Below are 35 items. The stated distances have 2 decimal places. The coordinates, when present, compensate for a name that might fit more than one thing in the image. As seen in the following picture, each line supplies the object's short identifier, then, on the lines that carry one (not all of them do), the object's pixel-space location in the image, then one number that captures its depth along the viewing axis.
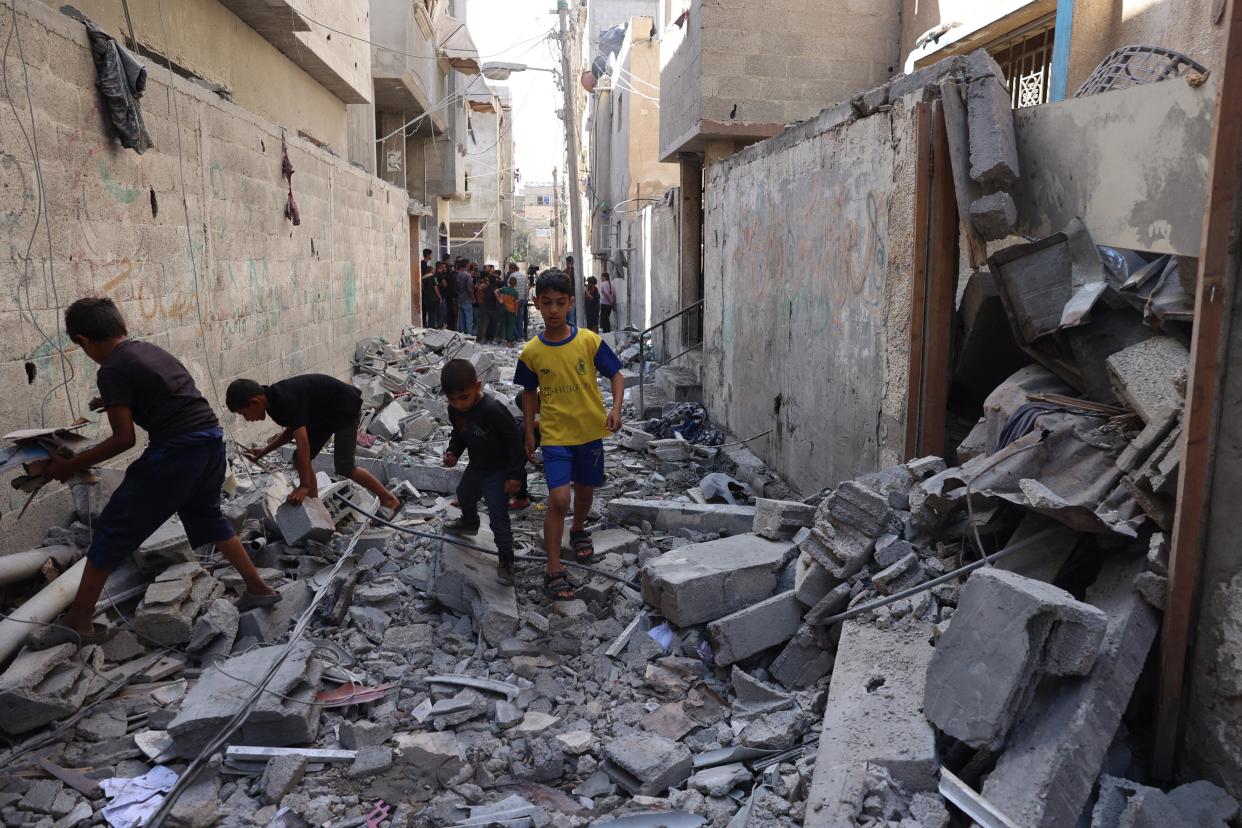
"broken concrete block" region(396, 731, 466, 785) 3.33
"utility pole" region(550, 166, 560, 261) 49.22
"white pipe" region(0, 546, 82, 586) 4.13
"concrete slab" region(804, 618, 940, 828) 2.61
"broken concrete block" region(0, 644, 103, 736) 3.39
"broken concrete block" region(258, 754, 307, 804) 3.15
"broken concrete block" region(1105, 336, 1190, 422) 3.07
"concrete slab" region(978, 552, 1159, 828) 2.40
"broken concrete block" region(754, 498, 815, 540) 4.76
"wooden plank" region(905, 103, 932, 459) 4.53
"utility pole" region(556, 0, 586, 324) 17.41
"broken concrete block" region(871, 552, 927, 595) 3.62
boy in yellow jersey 4.87
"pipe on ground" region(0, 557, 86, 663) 3.74
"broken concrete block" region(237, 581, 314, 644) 4.34
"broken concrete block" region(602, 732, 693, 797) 3.25
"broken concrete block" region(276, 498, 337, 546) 5.26
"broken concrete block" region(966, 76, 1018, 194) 4.13
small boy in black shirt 4.82
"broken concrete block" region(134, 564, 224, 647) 4.09
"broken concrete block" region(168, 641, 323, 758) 3.34
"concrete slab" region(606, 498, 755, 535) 5.81
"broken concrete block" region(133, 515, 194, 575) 4.45
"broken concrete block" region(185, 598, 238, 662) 4.13
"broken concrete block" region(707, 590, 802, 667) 3.97
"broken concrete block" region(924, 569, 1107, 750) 2.54
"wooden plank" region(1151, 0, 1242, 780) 2.53
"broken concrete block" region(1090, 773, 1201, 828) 2.38
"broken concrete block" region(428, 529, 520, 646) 4.44
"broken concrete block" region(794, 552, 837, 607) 3.97
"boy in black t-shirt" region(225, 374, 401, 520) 4.83
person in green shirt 19.69
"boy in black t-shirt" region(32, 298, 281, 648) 3.86
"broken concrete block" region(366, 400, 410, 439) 9.16
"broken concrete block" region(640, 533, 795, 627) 4.28
